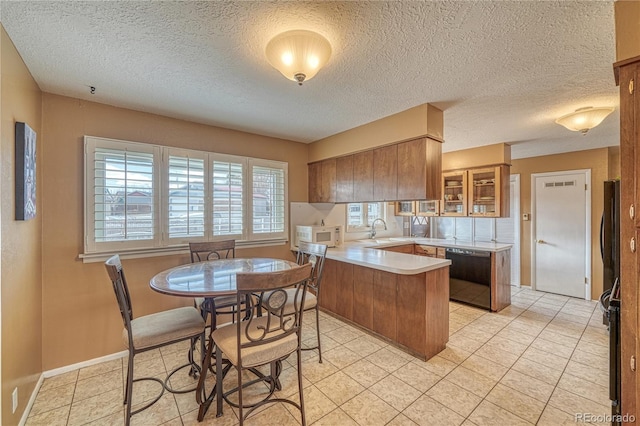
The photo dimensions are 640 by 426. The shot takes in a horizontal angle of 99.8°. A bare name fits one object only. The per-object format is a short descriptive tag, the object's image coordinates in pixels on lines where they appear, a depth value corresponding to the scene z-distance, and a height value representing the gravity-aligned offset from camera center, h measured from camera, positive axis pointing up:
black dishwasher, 3.74 -0.94
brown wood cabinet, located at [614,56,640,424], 1.24 -0.08
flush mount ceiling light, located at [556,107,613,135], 2.69 +0.96
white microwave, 3.66 -0.31
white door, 4.33 -0.35
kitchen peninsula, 2.54 -0.89
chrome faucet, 4.93 -0.29
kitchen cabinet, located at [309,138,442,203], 2.80 +0.47
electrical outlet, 1.65 -1.16
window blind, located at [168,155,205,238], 2.94 +0.19
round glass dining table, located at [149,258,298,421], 1.79 -0.51
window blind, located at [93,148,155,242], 2.52 +0.18
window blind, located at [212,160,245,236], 3.25 +0.19
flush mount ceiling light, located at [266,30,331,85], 1.54 +0.95
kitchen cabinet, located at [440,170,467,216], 4.46 +0.31
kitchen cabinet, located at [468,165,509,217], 4.05 +0.32
